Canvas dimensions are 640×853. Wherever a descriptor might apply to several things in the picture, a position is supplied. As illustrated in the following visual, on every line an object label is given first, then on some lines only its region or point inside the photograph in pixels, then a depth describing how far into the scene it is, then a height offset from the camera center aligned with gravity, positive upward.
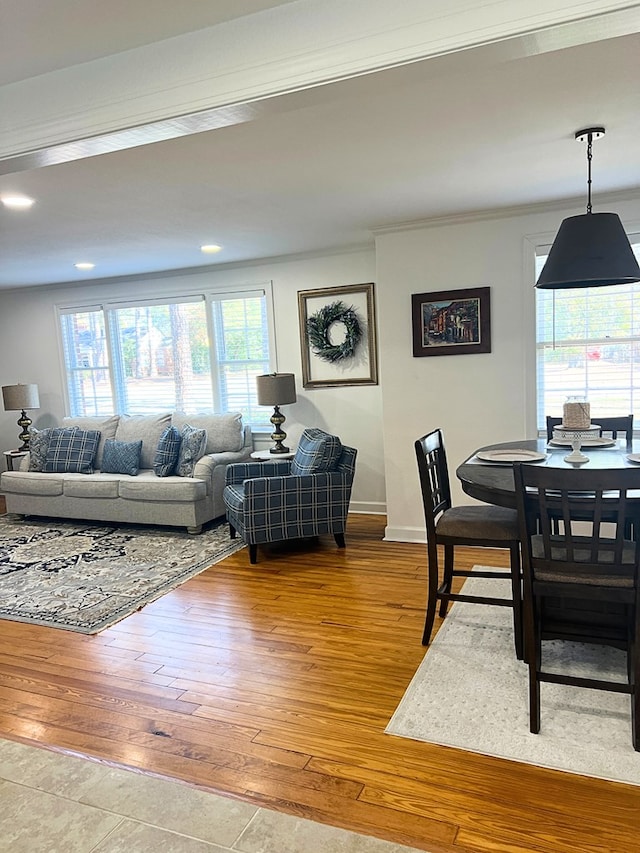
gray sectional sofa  5.13 -1.02
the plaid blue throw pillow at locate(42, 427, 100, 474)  5.90 -0.78
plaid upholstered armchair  4.31 -1.00
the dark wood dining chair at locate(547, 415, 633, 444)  3.48 -0.47
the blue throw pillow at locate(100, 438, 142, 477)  5.64 -0.82
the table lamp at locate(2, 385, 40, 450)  6.59 -0.25
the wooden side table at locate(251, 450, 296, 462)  5.35 -0.83
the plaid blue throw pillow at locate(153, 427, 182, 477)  5.35 -0.78
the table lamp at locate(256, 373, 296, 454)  5.29 -0.25
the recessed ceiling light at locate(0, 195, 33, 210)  3.33 +0.96
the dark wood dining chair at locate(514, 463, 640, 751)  2.15 -0.82
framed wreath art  5.50 +0.20
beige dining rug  2.14 -1.42
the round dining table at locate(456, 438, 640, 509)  2.53 -0.55
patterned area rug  3.65 -1.42
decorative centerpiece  3.25 -0.42
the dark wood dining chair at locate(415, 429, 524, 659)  2.82 -0.85
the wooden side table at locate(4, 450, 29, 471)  6.56 -0.87
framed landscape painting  4.36 +0.22
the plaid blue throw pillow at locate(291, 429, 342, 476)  4.48 -0.71
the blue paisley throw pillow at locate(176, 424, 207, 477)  5.30 -0.75
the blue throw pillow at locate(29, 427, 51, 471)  5.98 -0.75
